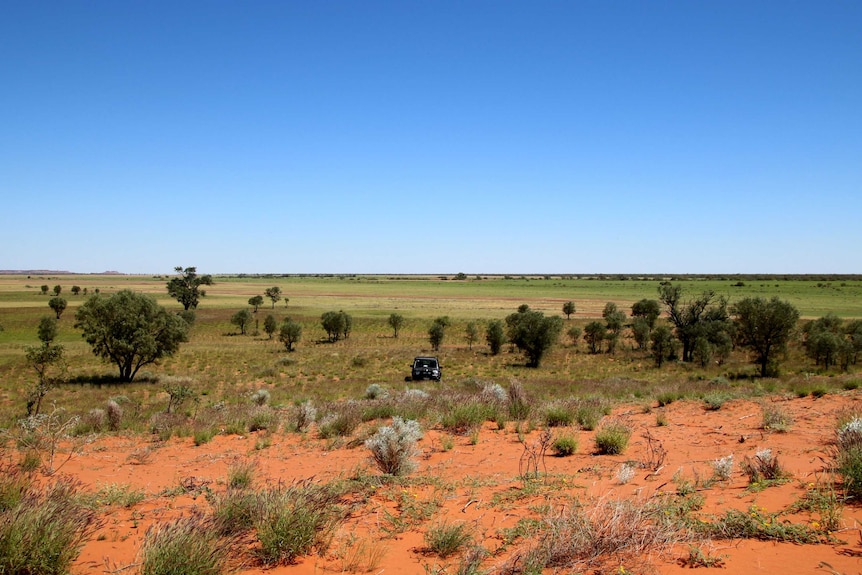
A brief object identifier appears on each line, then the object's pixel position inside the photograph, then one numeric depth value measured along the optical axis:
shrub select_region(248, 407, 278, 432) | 13.30
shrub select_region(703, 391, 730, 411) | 14.11
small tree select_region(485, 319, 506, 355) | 49.00
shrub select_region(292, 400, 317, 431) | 13.10
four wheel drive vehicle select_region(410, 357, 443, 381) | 31.31
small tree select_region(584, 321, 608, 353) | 51.16
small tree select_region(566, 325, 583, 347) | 56.84
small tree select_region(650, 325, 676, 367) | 42.91
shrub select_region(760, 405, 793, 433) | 10.61
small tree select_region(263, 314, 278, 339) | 62.78
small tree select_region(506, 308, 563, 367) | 42.16
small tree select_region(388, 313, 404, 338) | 63.12
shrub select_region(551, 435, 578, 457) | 9.62
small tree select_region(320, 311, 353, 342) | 59.78
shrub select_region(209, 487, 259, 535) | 5.74
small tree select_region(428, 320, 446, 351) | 52.12
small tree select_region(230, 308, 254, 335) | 65.31
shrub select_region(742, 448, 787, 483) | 7.23
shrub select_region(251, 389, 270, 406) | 19.50
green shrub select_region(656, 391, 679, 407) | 15.52
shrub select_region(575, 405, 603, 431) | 12.09
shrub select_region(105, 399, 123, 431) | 13.90
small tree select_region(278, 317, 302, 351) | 51.47
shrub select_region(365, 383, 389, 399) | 18.88
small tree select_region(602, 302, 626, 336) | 57.06
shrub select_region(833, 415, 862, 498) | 6.21
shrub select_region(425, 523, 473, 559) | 5.48
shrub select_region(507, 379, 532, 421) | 13.28
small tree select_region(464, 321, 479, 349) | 55.38
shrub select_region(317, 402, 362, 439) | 12.15
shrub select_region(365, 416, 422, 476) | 8.41
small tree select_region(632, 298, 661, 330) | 65.00
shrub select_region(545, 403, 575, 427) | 12.52
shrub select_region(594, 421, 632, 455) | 9.51
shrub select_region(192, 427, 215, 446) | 11.98
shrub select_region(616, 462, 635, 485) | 7.33
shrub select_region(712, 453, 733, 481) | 7.25
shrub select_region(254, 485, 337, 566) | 5.38
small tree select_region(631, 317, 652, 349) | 52.22
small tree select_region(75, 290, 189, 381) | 31.66
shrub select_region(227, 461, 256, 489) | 7.79
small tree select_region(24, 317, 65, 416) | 15.11
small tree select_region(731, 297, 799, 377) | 31.36
